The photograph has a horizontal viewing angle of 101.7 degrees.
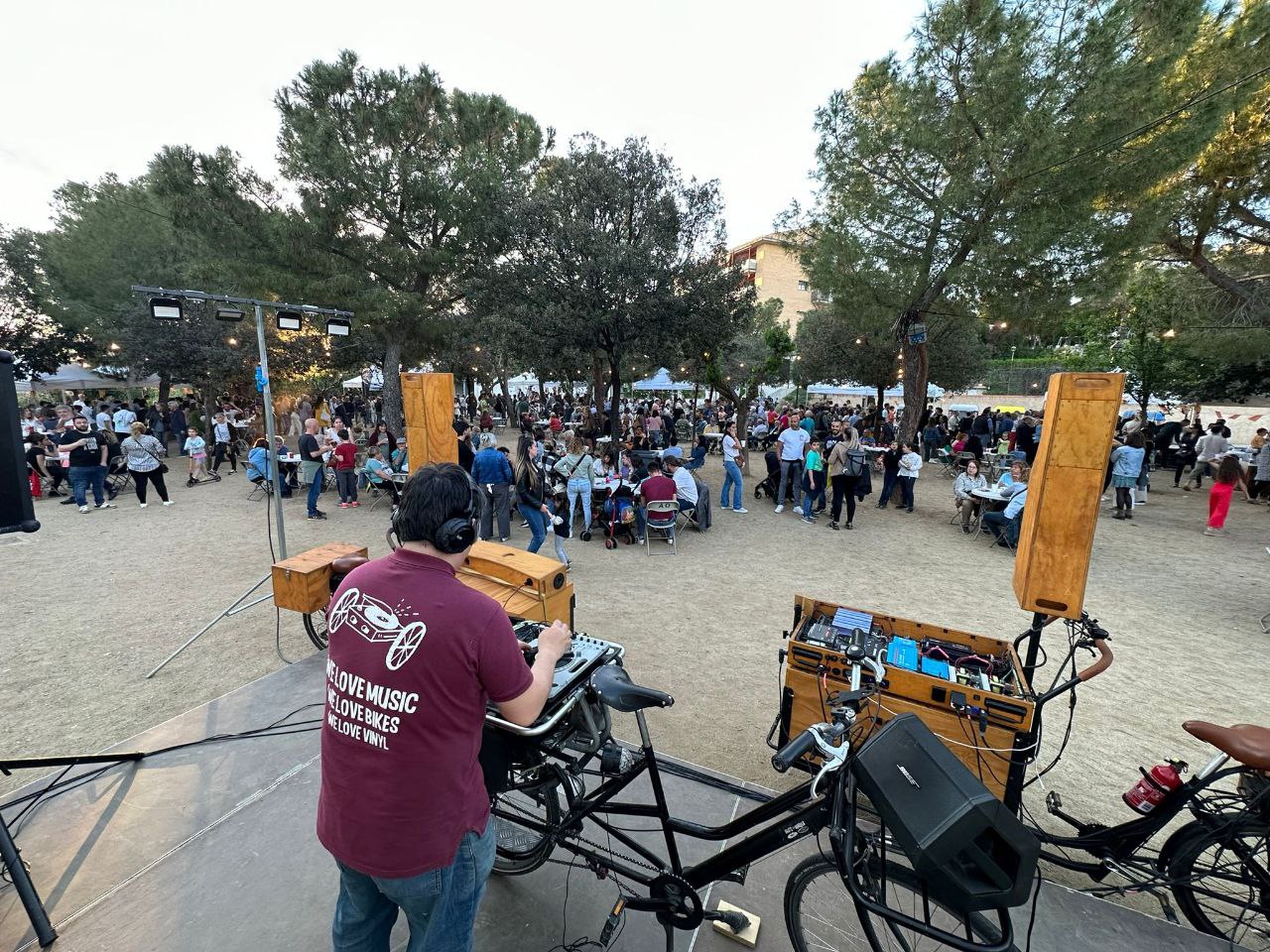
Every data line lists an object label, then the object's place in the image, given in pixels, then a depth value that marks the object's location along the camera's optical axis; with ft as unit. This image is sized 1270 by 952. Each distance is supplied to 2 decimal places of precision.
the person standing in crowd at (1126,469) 33.27
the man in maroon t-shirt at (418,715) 4.57
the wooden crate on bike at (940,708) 8.96
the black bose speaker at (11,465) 7.54
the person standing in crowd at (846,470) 31.42
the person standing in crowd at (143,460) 34.19
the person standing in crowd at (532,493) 23.07
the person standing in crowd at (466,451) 32.71
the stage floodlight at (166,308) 20.27
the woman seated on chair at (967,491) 31.45
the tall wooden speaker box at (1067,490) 9.29
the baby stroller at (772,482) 39.34
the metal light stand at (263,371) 18.70
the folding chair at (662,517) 27.04
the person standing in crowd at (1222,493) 28.43
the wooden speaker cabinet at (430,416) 16.37
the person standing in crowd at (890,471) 36.88
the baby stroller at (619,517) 28.32
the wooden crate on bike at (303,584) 13.94
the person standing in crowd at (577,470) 26.84
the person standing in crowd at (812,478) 33.40
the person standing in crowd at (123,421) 46.49
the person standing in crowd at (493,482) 25.54
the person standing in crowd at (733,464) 34.71
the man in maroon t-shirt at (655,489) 27.09
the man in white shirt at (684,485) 29.09
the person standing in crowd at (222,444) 47.21
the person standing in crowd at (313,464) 33.53
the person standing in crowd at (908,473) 36.22
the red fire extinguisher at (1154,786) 8.08
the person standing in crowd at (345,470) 35.27
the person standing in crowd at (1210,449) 40.74
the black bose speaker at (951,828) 4.84
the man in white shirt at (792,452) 34.91
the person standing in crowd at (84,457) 33.12
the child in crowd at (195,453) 43.01
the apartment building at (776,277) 164.25
